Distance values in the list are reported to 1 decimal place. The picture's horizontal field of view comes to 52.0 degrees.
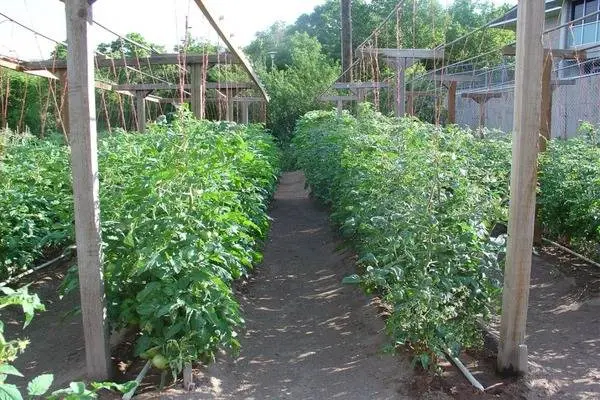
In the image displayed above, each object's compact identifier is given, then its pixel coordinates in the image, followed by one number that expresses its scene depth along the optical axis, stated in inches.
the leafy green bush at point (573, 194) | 253.6
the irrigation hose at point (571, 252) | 266.8
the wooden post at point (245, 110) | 936.9
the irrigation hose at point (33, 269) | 246.7
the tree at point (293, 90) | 1143.0
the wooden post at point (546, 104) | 317.4
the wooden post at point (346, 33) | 882.1
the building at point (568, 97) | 709.9
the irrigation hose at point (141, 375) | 147.6
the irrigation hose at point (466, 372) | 158.6
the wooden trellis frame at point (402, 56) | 366.6
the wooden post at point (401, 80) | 364.2
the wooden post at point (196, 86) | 382.6
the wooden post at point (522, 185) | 156.3
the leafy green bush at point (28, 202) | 244.8
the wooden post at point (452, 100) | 522.6
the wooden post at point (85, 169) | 152.8
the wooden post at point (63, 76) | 456.8
